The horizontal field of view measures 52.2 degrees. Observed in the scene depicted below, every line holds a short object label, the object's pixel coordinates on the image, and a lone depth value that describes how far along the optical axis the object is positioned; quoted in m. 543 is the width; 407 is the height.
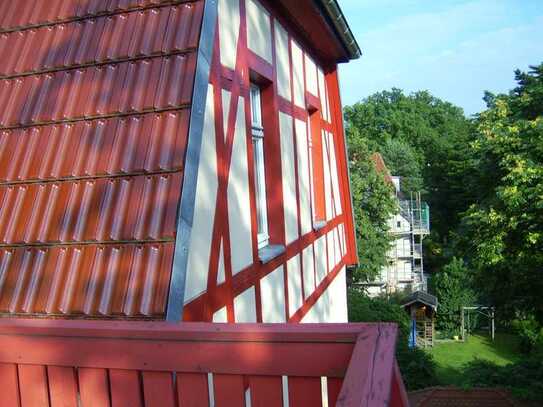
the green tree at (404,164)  54.91
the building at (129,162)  2.89
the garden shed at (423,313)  30.19
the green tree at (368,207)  31.89
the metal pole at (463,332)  31.08
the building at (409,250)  43.66
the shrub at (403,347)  15.60
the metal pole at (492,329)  30.72
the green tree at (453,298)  32.22
